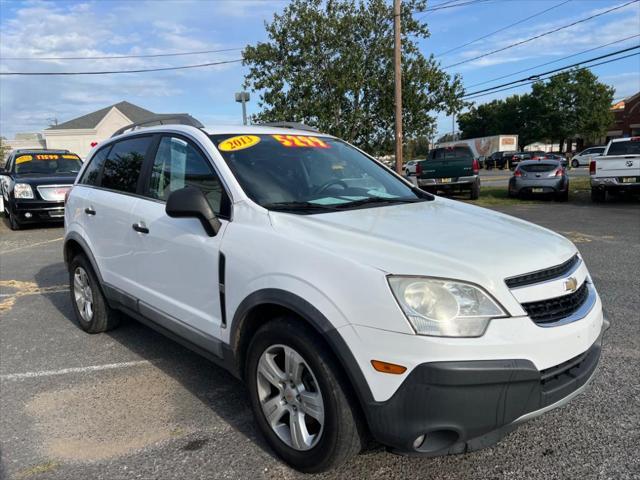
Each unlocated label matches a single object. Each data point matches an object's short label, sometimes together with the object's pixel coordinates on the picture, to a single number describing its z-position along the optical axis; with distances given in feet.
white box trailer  179.73
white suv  6.70
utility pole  54.60
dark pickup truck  53.36
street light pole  50.24
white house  153.48
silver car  51.83
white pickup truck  45.73
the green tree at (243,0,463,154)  63.31
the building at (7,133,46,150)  189.74
